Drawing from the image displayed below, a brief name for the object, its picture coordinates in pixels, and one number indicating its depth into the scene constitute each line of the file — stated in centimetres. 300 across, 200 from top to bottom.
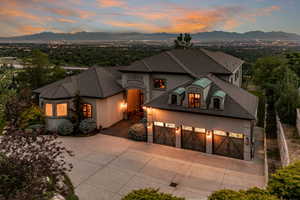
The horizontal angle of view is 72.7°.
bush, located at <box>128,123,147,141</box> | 1571
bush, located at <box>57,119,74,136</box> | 1681
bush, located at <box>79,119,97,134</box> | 1716
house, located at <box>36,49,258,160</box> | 1305
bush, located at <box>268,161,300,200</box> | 618
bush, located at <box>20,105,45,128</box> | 1874
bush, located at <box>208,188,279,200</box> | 568
